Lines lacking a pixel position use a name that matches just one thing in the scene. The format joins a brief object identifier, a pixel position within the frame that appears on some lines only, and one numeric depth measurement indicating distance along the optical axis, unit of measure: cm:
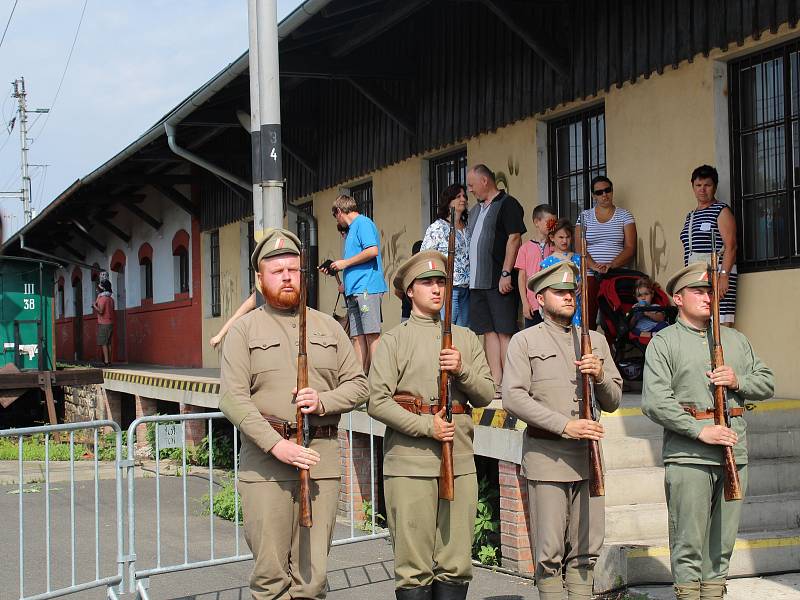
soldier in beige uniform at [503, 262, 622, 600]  553
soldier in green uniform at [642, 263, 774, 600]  555
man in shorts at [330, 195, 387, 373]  937
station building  880
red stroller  923
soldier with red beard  509
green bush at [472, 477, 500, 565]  789
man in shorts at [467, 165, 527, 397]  924
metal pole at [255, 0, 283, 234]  713
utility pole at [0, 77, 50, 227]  5666
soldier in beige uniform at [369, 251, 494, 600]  545
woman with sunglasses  1006
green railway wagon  2098
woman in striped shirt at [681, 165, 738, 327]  885
